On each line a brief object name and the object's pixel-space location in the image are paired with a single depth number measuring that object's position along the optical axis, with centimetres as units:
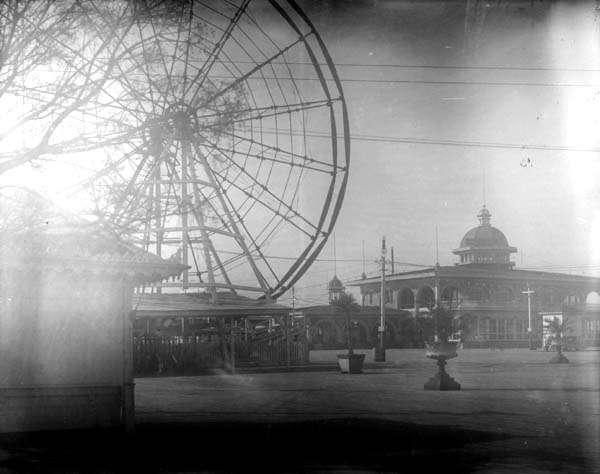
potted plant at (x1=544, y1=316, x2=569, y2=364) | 3122
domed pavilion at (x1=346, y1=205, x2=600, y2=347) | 6138
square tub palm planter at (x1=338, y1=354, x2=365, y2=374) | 2381
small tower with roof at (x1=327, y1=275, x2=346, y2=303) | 6650
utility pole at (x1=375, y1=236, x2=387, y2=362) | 3344
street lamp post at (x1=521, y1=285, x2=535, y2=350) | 5199
